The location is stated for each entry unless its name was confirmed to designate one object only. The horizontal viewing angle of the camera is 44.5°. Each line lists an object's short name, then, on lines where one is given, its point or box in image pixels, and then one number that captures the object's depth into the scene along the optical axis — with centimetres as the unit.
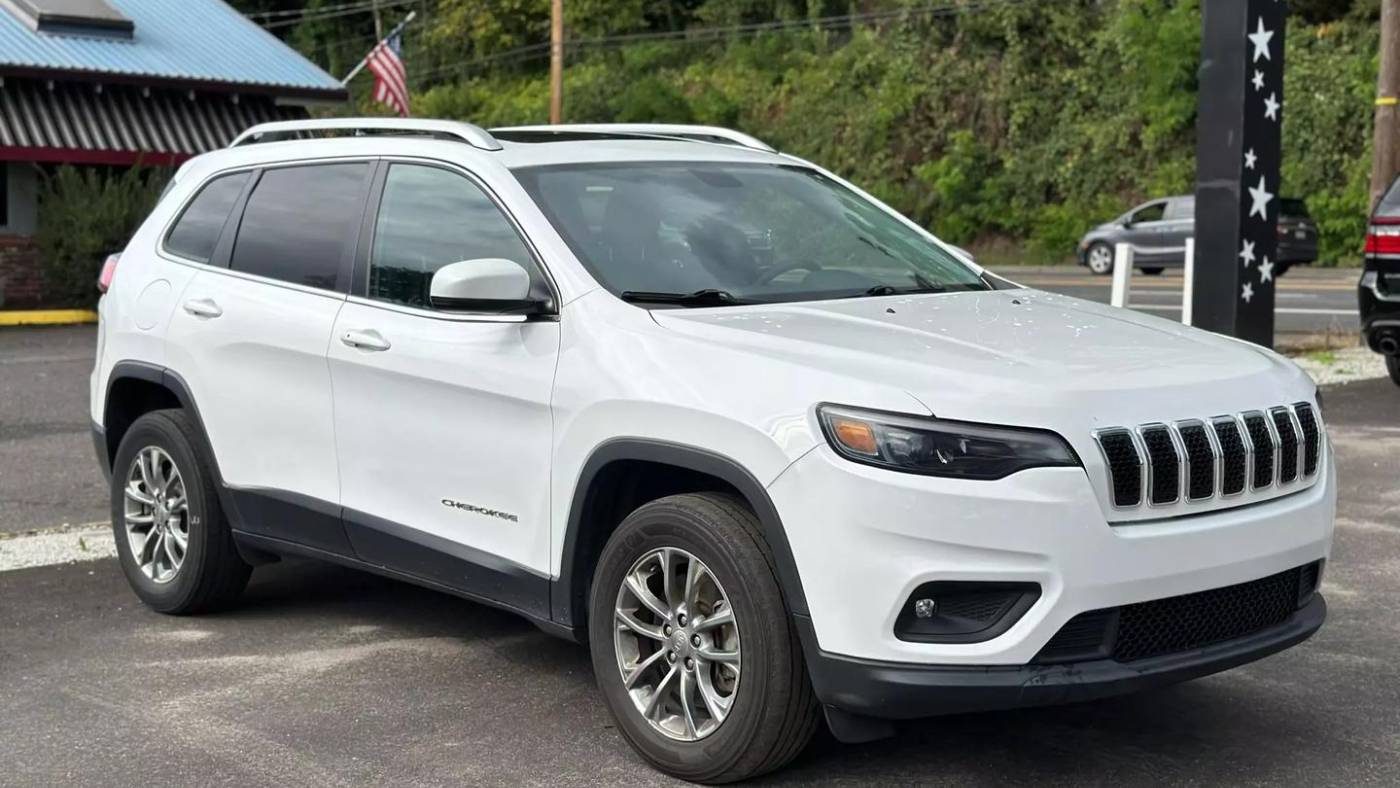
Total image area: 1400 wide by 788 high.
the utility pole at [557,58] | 3497
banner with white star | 1112
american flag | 2811
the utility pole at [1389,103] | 1577
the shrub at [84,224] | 2094
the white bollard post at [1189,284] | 1196
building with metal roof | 2169
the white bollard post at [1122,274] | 1342
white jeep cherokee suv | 401
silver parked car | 2952
